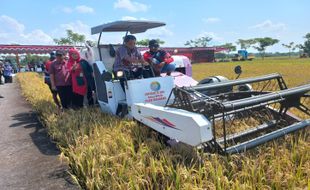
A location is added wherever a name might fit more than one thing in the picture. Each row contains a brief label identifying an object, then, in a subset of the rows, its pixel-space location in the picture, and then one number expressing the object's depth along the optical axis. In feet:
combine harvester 7.89
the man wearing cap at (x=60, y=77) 17.37
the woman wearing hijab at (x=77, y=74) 16.72
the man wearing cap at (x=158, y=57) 15.32
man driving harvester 13.90
